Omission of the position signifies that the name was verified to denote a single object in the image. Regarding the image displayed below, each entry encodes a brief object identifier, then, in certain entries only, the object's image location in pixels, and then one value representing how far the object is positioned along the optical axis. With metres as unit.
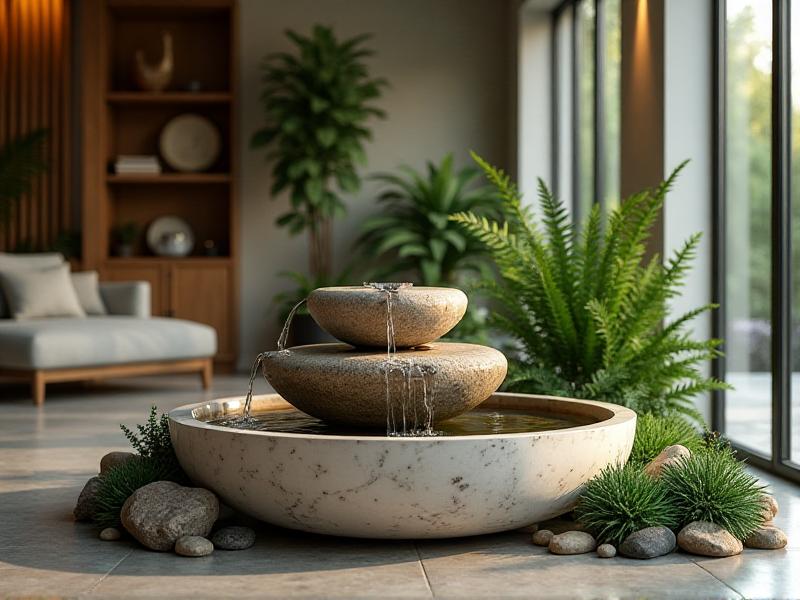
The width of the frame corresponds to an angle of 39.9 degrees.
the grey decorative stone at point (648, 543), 2.63
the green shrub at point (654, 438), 3.40
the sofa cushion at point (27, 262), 6.60
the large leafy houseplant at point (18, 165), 7.86
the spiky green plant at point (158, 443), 3.18
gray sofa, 5.99
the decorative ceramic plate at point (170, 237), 7.93
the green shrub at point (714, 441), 3.35
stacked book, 7.87
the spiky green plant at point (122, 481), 2.93
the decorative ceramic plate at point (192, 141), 8.15
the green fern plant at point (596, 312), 4.03
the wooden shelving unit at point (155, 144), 7.81
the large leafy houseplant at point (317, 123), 7.49
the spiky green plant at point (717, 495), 2.76
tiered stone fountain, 2.61
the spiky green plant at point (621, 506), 2.73
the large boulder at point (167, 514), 2.72
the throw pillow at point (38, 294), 6.52
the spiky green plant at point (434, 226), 7.51
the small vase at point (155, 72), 7.89
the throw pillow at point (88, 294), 6.87
